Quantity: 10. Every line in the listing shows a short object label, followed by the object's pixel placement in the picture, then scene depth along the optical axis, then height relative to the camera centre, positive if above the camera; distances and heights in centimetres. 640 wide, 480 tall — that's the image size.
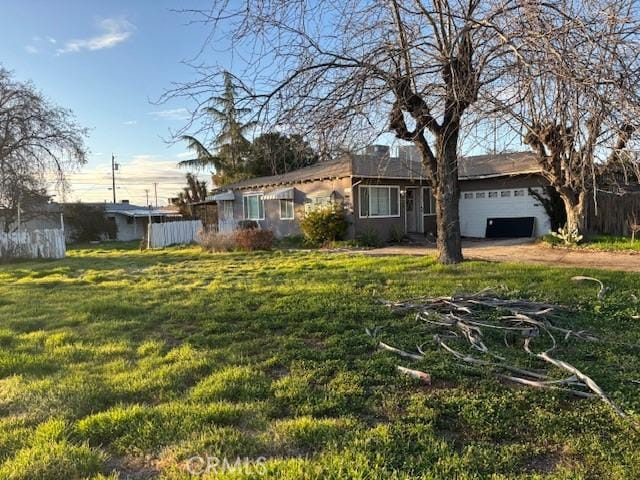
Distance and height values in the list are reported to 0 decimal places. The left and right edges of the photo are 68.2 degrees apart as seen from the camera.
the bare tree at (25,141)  1931 +422
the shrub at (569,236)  1470 -43
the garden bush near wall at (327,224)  1806 +25
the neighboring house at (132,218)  3697 +163
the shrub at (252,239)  1677 -21
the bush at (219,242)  1712 -27
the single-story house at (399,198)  1830 +129
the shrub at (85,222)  3166 +122
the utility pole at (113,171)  4630 +691
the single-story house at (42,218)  2191 +122
